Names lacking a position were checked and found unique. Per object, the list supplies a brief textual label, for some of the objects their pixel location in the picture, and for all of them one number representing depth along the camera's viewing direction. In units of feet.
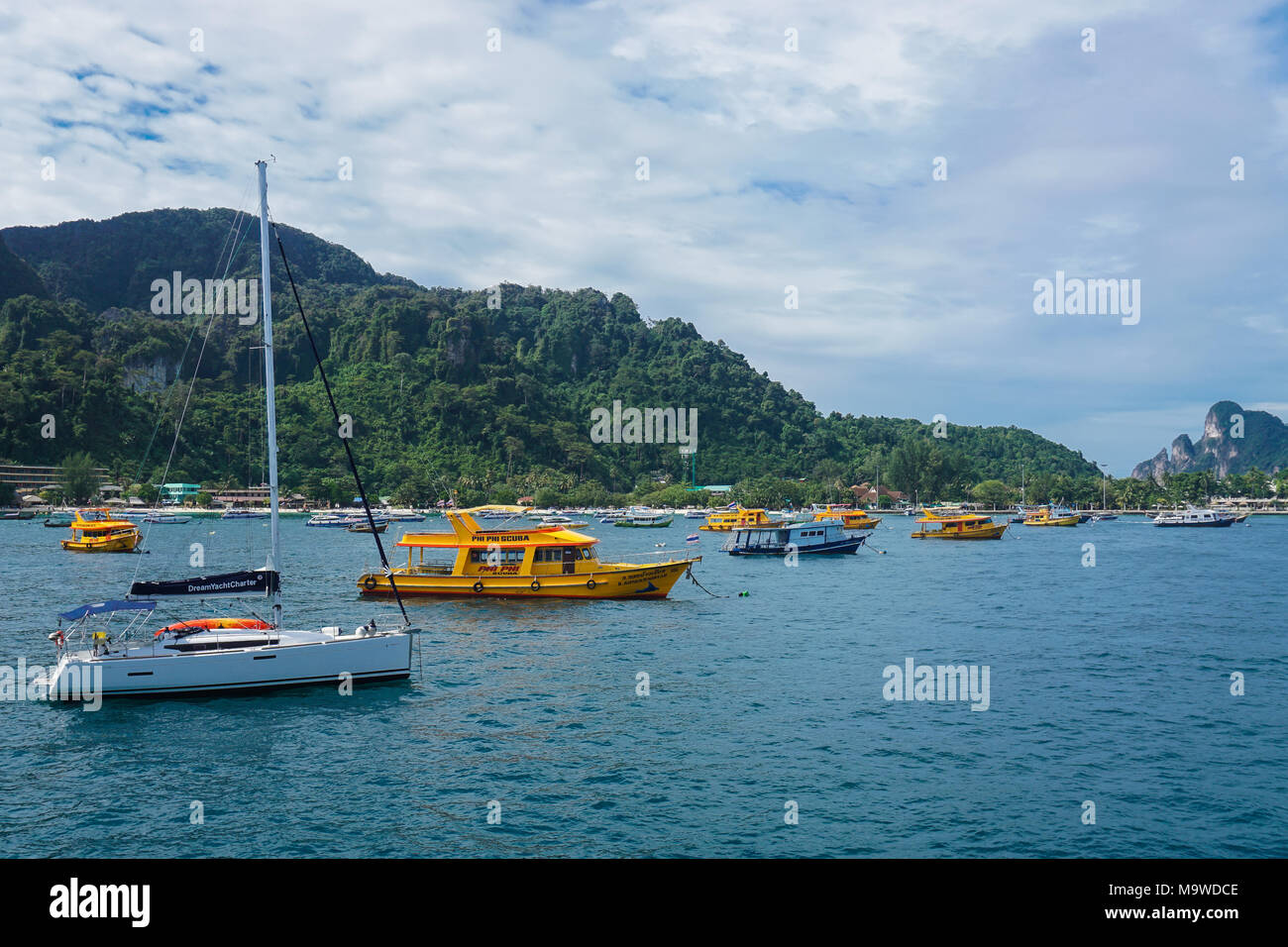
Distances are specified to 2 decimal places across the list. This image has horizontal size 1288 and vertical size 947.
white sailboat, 89.10
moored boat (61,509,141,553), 325.42
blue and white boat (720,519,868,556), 325.42
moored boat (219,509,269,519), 558.97
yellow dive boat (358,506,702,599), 165.58
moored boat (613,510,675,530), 602.85
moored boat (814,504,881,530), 453.99
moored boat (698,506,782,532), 408.30
